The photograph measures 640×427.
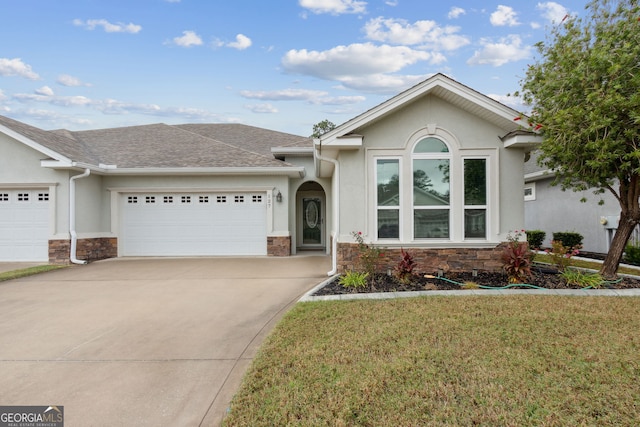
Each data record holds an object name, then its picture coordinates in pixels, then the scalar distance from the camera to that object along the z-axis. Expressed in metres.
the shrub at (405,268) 7.42
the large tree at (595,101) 6.28
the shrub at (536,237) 14.10
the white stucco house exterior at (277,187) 8.23
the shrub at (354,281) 7.11
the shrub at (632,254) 9.88
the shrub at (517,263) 7.32
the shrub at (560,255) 7.59
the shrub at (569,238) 12.38
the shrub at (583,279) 6.93
